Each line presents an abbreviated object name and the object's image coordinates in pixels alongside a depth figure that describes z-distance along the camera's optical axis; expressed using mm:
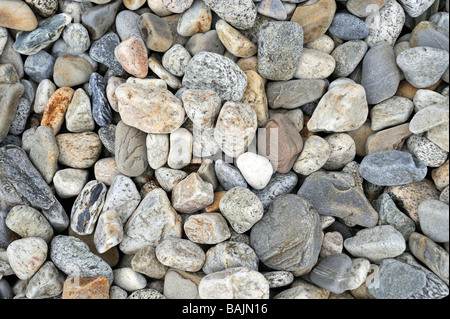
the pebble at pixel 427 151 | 800
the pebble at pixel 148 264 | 800
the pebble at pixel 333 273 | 787
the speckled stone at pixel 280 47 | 817
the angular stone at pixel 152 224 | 814
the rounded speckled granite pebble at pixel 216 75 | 809
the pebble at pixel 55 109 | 843
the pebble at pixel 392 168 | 800
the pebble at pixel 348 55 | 836
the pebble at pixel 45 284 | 790
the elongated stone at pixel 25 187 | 821
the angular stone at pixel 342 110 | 815
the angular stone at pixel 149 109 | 809
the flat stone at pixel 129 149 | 823
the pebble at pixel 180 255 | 790
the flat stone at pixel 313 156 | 821
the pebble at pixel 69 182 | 831
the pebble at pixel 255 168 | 811
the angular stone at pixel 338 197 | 809
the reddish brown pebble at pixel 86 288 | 784
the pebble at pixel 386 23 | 832
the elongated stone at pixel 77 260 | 800
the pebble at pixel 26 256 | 795
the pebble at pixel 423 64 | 796
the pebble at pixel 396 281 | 774
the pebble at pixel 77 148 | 841
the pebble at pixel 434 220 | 783
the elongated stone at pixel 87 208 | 819
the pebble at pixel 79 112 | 838
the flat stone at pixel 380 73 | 823
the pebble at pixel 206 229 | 802
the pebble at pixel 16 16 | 830
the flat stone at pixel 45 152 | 832
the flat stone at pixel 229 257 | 792
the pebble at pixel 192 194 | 806
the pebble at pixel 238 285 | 770
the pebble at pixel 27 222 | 809
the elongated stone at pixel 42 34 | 840
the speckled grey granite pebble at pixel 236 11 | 817
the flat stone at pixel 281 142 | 818
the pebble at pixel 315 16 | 830
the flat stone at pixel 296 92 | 836
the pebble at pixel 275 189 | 822
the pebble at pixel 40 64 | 858
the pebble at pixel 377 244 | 789
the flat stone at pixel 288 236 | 790
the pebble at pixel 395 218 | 806
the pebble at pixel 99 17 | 845
